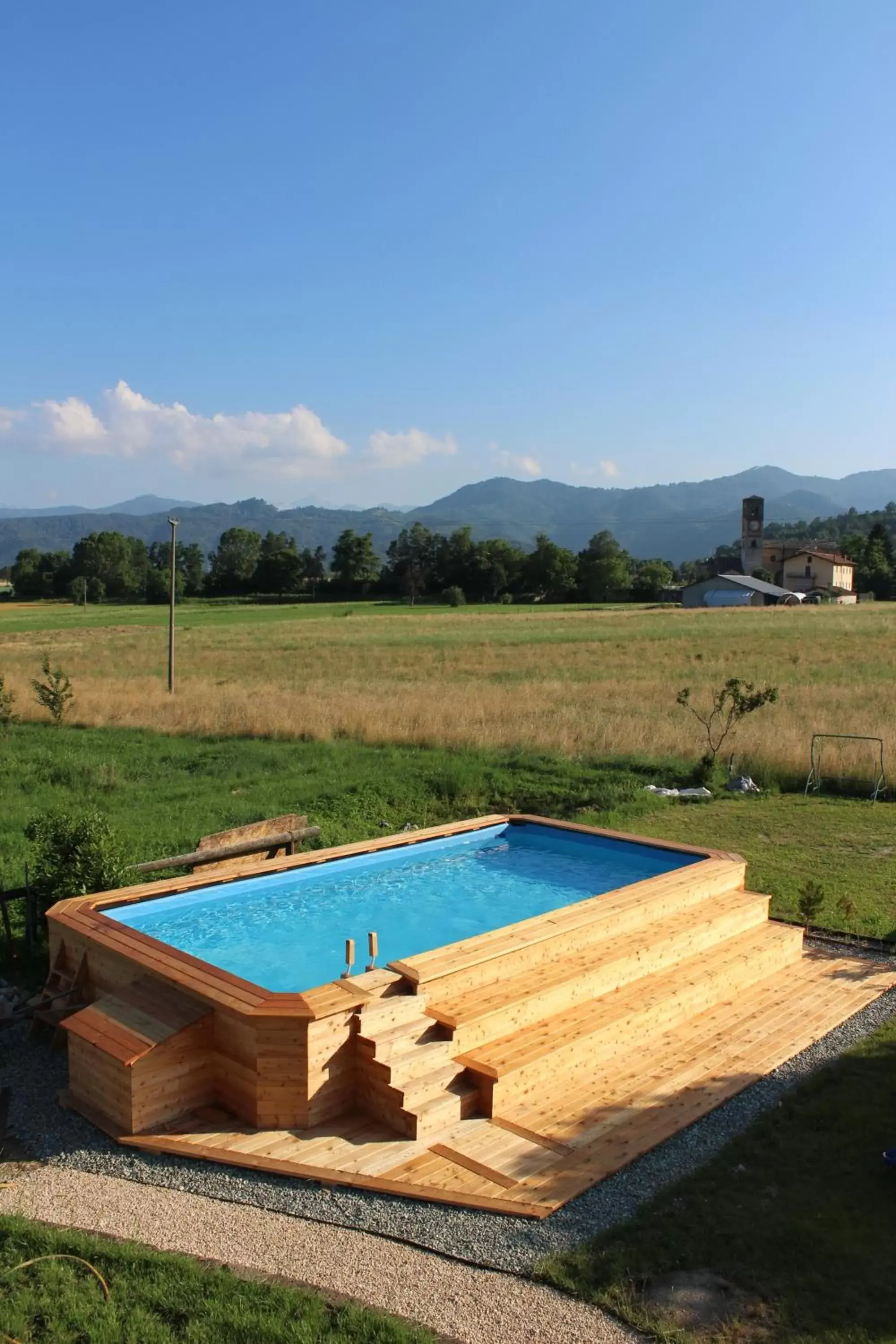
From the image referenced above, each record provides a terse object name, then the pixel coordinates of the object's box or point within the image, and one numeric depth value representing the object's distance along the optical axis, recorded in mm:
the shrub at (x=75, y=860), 9812
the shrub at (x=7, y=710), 22031
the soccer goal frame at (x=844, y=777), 16453
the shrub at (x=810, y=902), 10805
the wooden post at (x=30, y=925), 9578
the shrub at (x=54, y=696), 22562
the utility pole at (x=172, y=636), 27547
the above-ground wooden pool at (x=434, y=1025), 6684
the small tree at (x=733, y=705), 18172
